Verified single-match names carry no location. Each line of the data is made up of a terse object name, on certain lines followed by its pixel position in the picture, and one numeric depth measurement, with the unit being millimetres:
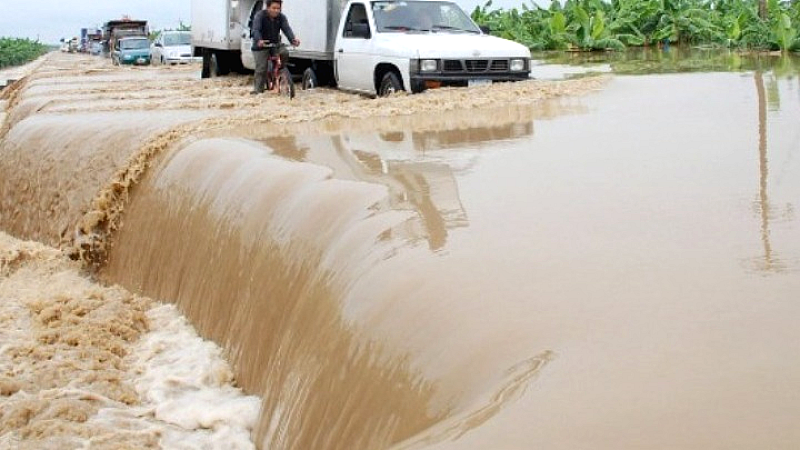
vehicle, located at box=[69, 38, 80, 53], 96875
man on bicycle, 15552
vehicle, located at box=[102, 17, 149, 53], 52438
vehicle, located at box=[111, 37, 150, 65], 41750
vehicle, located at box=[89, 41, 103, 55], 70062
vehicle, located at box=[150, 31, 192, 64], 36719
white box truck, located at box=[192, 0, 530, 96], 13266
